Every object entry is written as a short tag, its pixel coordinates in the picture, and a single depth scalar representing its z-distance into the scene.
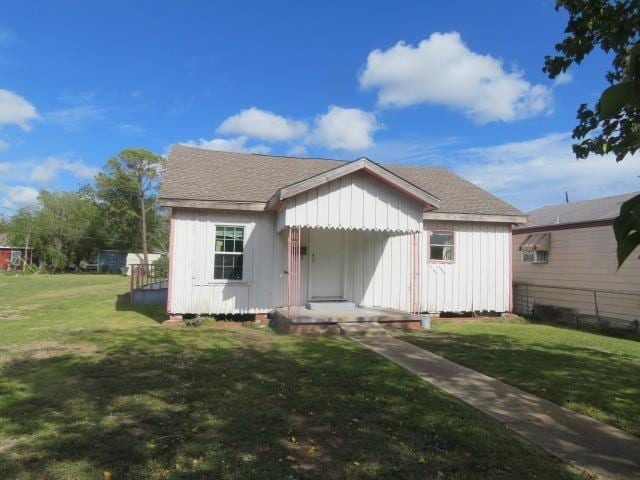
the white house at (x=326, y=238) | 10.42
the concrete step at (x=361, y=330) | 9.74
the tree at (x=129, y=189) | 50.88
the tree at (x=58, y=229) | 44.97
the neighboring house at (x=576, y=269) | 12.41
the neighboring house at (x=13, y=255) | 44.03
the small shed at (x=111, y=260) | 49.76
